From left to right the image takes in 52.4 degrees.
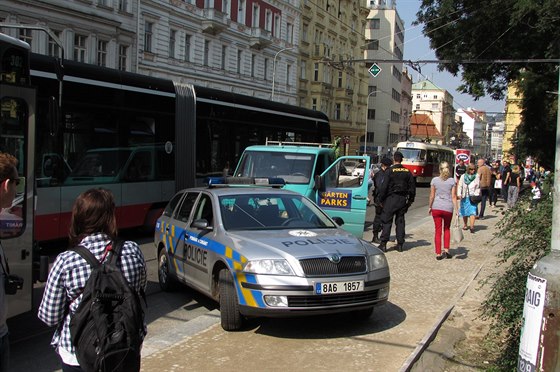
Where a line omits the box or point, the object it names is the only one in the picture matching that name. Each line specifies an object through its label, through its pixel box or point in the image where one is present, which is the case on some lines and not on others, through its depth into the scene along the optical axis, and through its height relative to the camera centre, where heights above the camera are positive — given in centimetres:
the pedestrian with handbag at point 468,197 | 1490 -82
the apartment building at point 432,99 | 15350 +1811
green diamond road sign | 3024 +489
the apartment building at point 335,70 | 6066 +1073
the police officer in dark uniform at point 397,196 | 1081 -64
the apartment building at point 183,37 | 3067 +762
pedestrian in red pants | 1027 -72
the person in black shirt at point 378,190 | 1123 -57
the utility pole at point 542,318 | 315 -84
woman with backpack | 285 -60
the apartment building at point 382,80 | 8825 +1277
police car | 550 -104
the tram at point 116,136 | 545 +27
